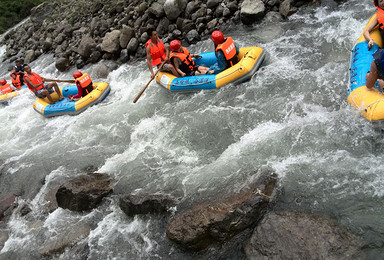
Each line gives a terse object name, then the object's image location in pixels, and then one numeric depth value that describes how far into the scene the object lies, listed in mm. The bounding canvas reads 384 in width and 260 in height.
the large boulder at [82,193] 4793
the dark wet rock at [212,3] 9320
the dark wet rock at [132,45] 9906
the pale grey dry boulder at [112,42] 10328
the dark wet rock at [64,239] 4273
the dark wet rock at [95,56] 10789
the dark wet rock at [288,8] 8203
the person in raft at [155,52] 7805
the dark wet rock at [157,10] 10086
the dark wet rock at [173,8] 9781
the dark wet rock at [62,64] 11242
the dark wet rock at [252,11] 8578
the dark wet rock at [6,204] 5407
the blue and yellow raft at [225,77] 6336
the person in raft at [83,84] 8027
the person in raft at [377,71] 3982
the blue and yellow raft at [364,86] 4080
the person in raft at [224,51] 6293
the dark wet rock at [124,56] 10000
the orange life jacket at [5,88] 10867
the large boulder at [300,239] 3062
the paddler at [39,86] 8570
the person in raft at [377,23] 5191
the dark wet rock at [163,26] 10047
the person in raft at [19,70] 10455
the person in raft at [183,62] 6910
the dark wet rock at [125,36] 10227
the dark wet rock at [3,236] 4780
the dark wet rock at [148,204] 4348
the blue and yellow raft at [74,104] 7973
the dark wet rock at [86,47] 10961
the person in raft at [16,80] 10913
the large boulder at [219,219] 3598
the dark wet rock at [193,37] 9281
